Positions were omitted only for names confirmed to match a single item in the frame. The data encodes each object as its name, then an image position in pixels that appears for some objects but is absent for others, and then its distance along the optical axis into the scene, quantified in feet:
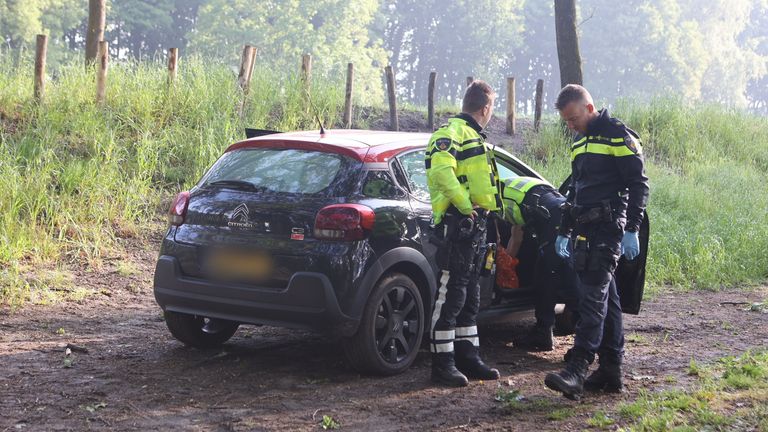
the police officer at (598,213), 18.89
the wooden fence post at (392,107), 59.72
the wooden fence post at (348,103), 54.65
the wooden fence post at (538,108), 64.80
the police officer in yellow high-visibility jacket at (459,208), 19.30
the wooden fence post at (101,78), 45.16
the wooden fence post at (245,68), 49.39
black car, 19.16
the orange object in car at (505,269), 22.58
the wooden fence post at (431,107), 63.72
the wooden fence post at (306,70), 52.75
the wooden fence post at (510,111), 64.28
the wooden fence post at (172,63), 47.06
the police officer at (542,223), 22.95
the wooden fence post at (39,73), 44.32
